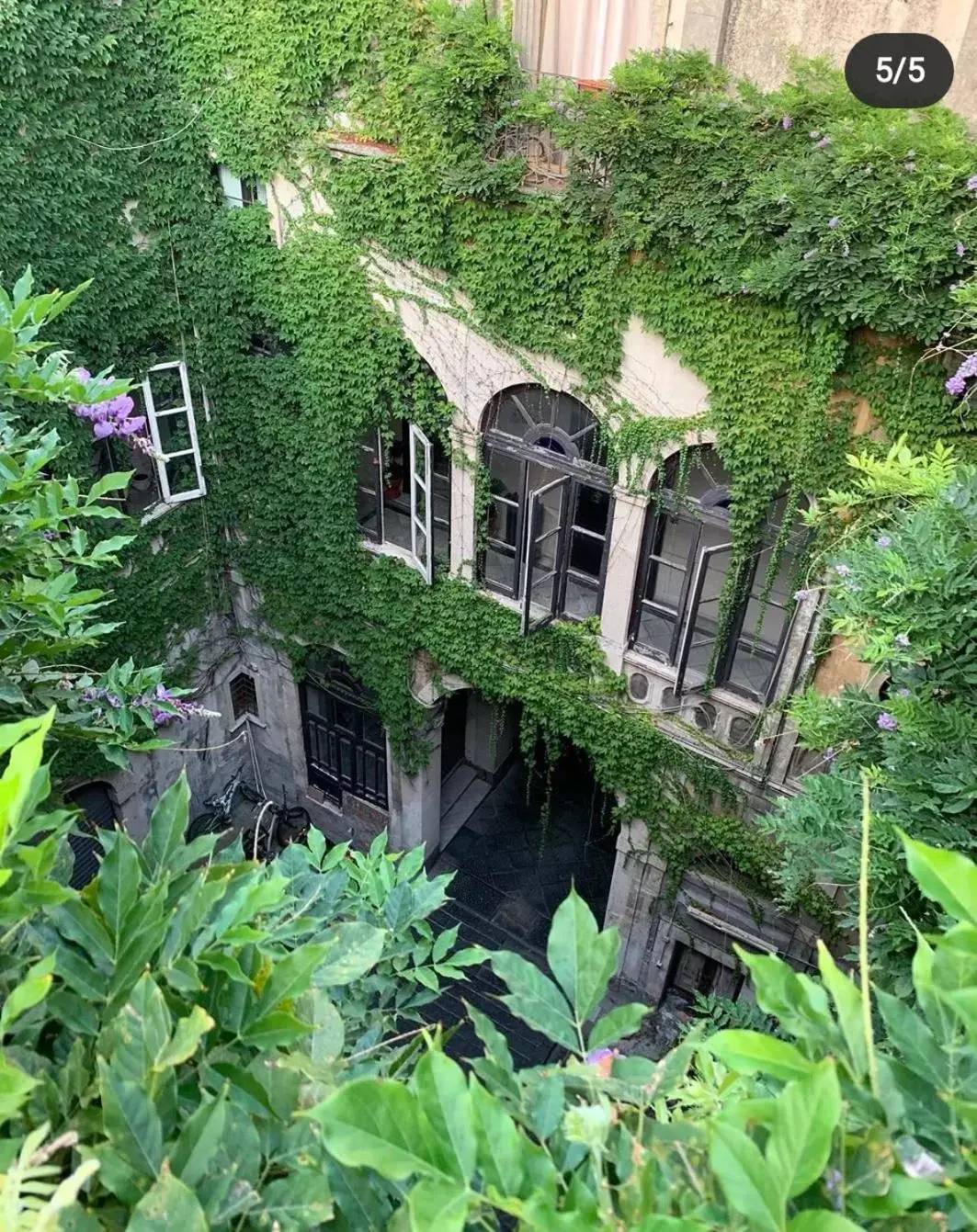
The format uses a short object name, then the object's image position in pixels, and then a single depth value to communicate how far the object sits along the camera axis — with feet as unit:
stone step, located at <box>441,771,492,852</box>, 50.85
